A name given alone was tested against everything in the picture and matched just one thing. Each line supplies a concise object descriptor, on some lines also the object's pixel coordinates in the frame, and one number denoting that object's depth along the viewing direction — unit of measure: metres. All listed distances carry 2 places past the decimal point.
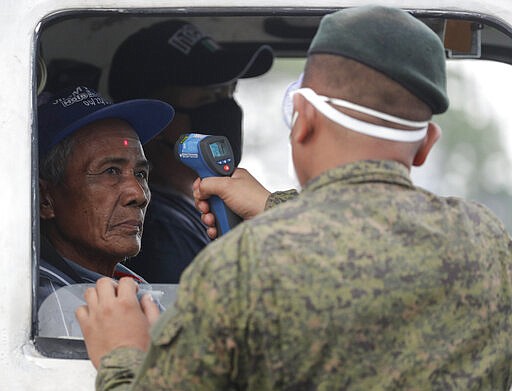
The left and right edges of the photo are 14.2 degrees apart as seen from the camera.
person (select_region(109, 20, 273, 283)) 7.23
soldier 3.05
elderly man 5.38
